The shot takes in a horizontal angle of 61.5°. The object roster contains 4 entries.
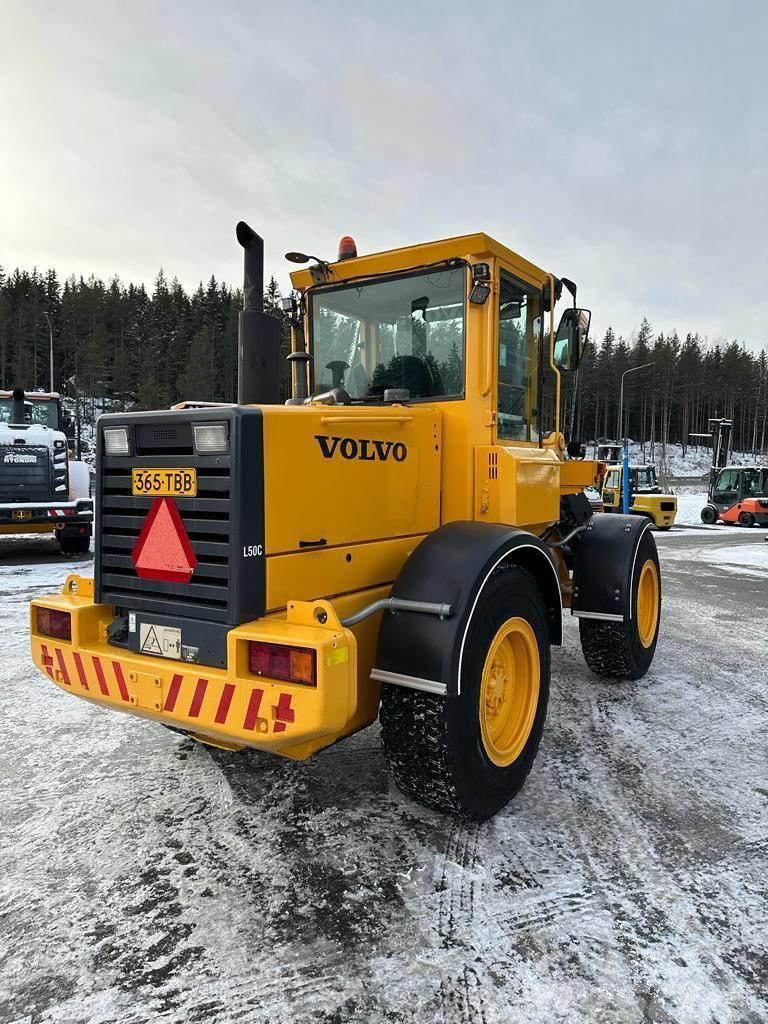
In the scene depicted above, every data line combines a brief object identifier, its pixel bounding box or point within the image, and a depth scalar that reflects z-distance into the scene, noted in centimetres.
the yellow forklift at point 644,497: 2064
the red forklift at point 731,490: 2444
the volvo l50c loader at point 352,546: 243
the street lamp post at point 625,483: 1280
